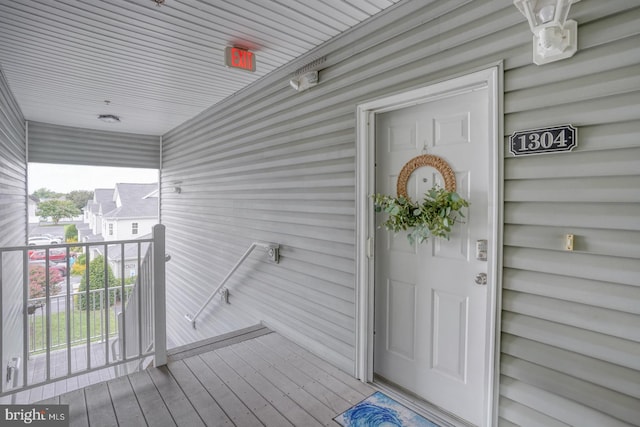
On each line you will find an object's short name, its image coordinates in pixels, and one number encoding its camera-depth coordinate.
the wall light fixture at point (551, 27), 1.39
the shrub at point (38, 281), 4.95
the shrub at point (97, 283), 4.68
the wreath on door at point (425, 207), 2.01
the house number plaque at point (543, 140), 1.51
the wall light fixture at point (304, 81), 2.85
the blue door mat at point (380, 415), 2.04
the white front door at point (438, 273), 1.97
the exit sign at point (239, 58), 2.87
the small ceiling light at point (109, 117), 5.10
